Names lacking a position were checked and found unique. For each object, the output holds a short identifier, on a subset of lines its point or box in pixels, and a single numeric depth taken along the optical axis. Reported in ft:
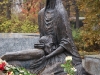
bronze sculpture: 24.93
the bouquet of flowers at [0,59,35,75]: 16.49
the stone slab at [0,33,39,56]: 33.22
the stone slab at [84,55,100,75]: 32.57
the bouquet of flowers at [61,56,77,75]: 15.26
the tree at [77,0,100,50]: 49.21
